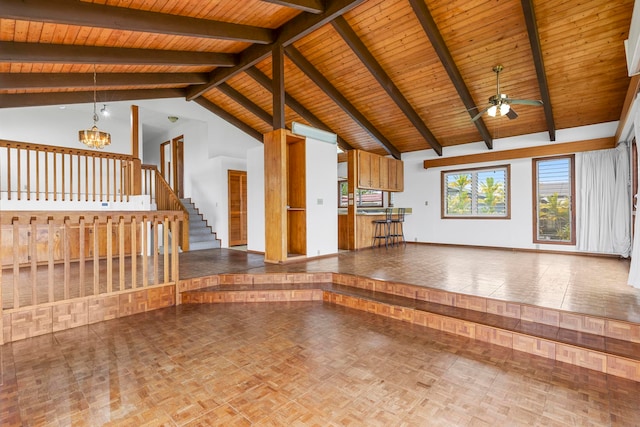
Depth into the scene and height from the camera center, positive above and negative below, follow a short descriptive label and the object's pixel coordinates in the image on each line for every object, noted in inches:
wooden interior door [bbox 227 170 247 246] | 354.6 +3.0
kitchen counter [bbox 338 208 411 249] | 314.8 -19.5
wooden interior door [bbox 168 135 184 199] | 406.6 +60.2
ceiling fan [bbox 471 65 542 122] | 195.2 +66.5
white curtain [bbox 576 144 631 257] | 245.9 +4.9
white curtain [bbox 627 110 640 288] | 145.0 -23.3
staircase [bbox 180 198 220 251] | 331.0 -24.9
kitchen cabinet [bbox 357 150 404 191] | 315.6 +40.8
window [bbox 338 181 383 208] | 414.0 +16.8
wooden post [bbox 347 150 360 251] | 306.8 +16.7
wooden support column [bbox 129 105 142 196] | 275.4 +40.5
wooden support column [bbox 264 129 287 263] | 230.5 +11.1
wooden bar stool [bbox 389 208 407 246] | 352.8 -22.7
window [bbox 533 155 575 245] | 279.1 +7.6
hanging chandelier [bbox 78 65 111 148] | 219.9 +53.2
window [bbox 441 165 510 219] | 315.9 +17.0
